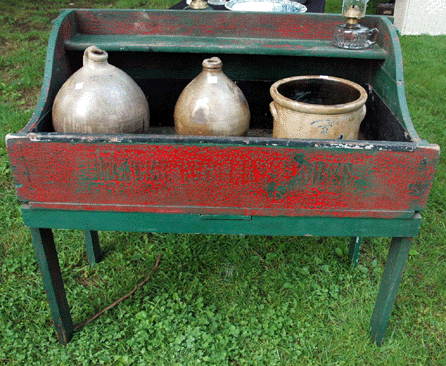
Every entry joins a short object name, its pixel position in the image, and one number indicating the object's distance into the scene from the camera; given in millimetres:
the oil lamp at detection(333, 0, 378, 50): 1972
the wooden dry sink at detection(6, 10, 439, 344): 1479
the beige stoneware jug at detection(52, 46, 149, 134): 1652
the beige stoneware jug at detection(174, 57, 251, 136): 1731
